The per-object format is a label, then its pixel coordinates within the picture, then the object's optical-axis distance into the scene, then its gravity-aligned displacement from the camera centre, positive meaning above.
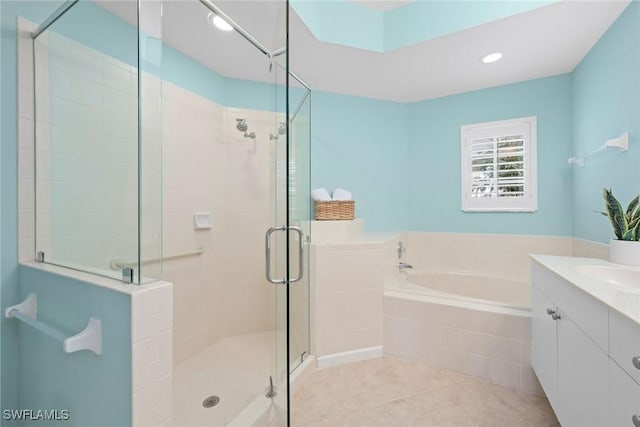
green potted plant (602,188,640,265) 1.28 -0.09
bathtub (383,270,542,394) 1.70 -0.79
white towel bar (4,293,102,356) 0.91 -0.42
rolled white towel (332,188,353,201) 2.56 +0.17
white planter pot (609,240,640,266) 1.27 -0.18
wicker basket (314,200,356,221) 2.43 +0.03
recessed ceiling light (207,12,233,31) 1.66 +1.15
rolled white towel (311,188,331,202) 2.48 +0.16
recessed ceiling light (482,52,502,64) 2.14 +1.21
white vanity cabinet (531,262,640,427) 0.73 -0.48
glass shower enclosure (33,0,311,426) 1.17 +0.20
